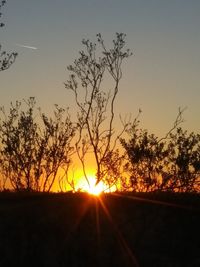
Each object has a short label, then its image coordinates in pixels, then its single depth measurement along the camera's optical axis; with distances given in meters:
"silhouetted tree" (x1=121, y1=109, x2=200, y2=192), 35.56
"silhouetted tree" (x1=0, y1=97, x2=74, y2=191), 35.62
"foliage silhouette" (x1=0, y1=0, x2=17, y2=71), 20.40
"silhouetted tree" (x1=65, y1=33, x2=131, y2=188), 32.91
